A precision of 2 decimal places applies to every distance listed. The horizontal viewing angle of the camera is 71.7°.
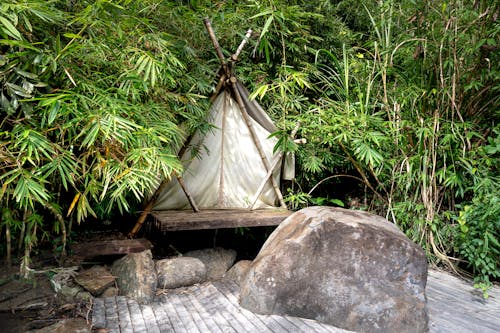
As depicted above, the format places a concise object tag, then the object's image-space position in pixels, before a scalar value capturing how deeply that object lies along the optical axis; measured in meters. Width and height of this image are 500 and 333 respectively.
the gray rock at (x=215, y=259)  3.56
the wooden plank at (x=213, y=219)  3.14
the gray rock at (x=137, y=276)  2.86
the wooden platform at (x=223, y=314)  2.41
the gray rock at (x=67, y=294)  2.75
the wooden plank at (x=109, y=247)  3.16
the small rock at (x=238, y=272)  3.31
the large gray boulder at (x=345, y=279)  2.43
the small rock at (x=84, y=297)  2.77
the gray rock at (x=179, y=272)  3.12
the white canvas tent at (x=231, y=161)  3.84
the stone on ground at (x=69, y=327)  2.28
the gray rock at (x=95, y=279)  2.88
